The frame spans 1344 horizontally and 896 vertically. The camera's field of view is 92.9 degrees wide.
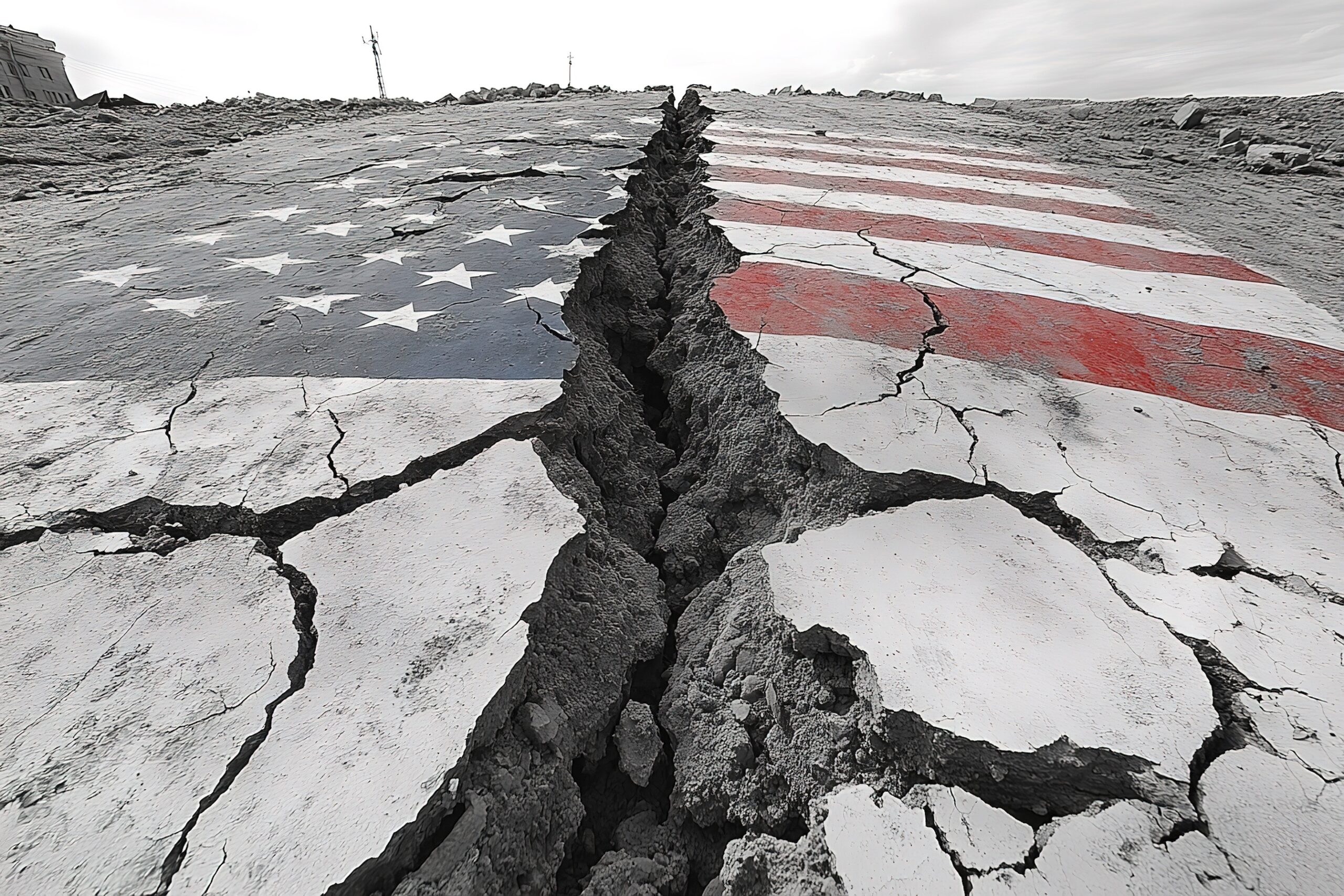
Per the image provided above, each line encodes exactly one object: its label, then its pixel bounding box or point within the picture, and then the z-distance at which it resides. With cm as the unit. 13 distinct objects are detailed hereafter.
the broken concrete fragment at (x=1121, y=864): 76
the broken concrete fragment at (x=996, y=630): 92
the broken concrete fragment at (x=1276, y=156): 409
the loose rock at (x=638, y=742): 107
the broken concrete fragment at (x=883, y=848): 79
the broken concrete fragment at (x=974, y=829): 81
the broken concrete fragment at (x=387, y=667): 78
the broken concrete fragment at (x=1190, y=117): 505
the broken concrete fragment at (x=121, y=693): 77
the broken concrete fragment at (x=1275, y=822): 76
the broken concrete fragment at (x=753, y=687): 109
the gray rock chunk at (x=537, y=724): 96
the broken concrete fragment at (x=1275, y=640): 91
